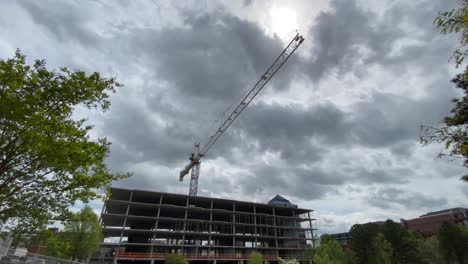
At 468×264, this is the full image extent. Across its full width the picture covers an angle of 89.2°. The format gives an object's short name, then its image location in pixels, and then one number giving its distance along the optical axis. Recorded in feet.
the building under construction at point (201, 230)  170.97
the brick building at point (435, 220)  300.20
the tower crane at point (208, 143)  226.17
